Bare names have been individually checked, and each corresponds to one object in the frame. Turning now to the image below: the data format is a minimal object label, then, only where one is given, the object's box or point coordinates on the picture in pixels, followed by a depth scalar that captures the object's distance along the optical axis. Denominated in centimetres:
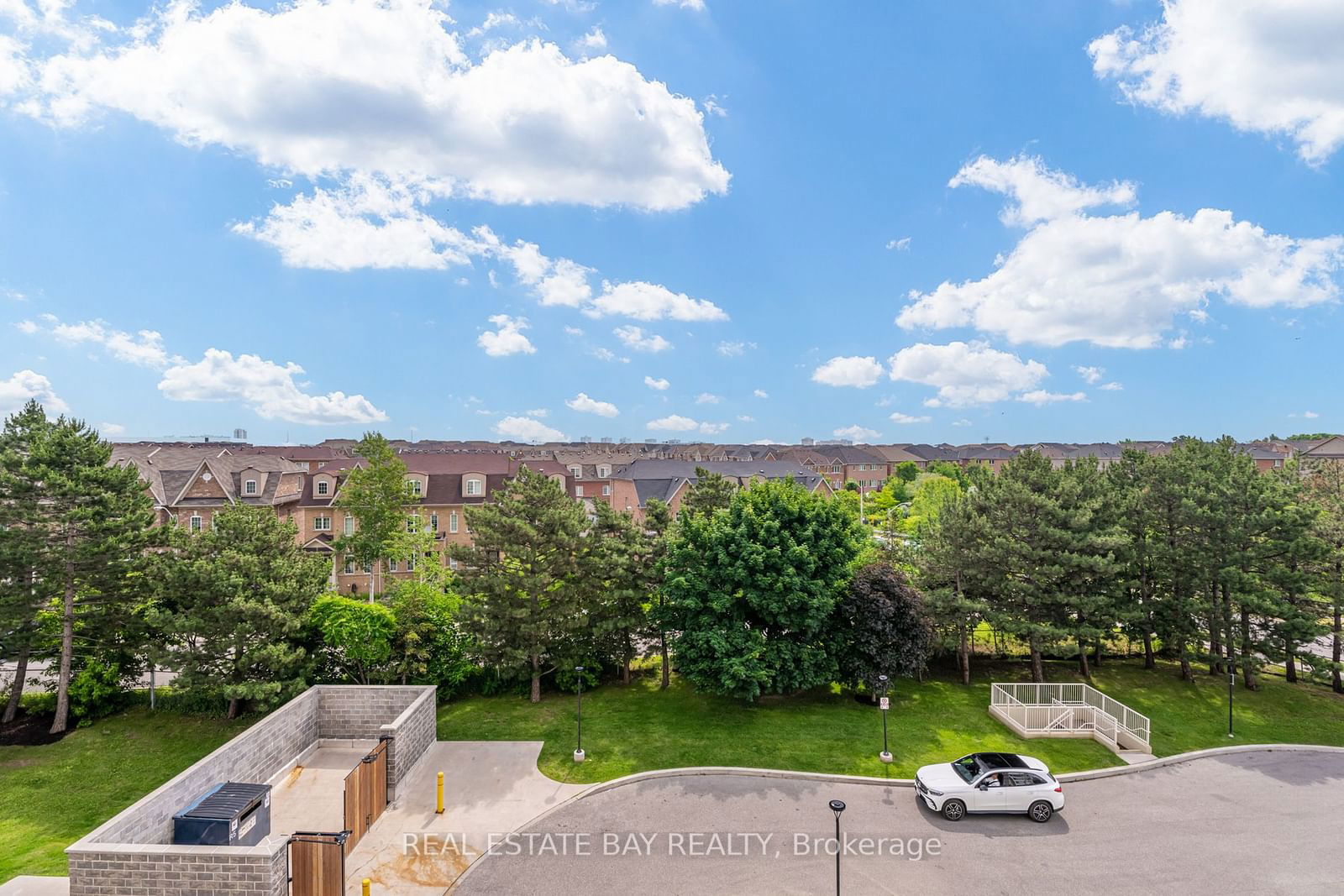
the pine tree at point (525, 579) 2222
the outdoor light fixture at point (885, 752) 1735
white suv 1502
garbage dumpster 1274
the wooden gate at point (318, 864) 1156
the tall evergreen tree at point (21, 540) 1983
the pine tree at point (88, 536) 2030
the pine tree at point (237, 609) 1950
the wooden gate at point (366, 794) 1370
